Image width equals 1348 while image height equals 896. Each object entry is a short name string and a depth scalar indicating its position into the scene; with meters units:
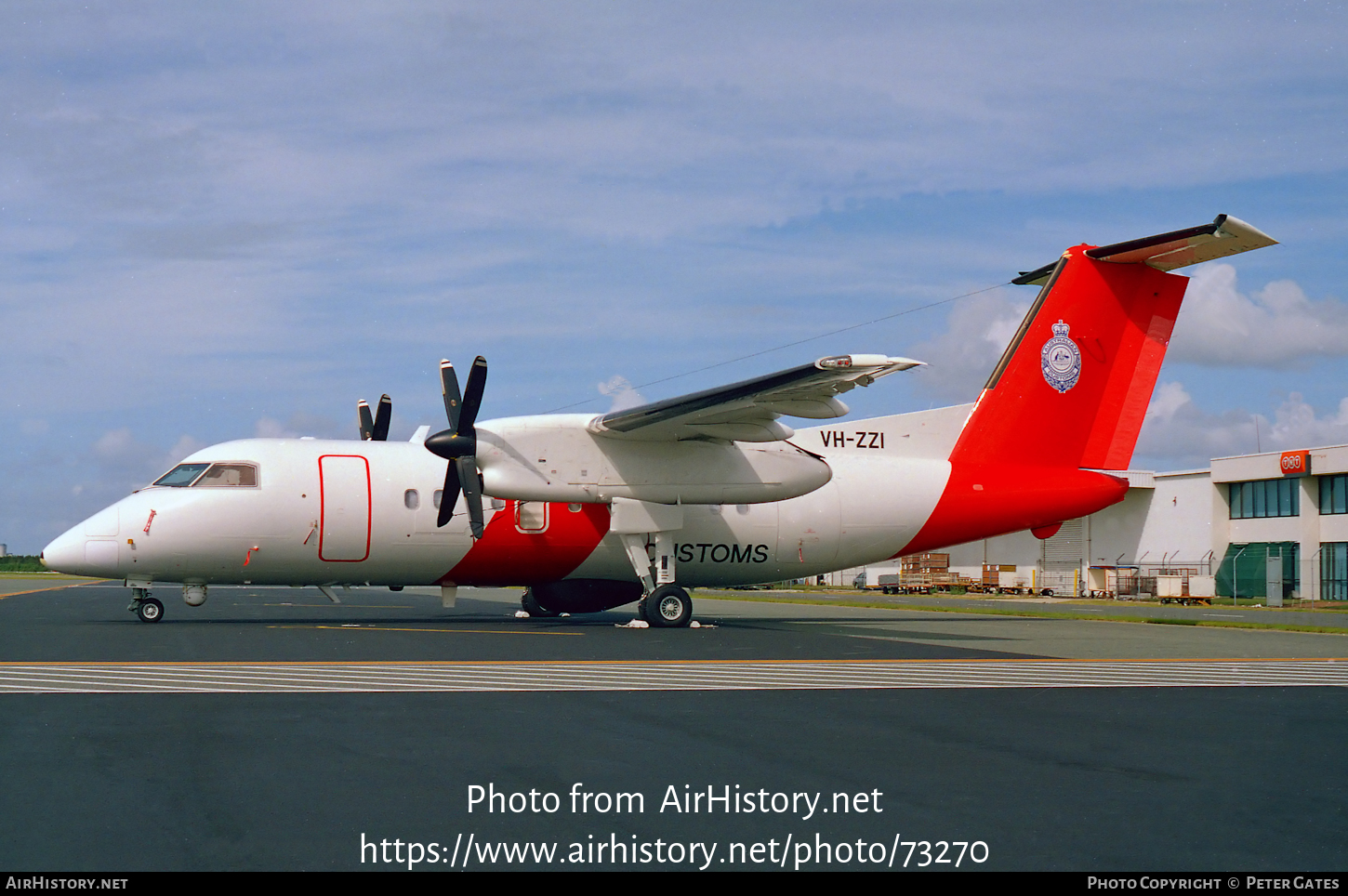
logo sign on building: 55.25
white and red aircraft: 20.67
